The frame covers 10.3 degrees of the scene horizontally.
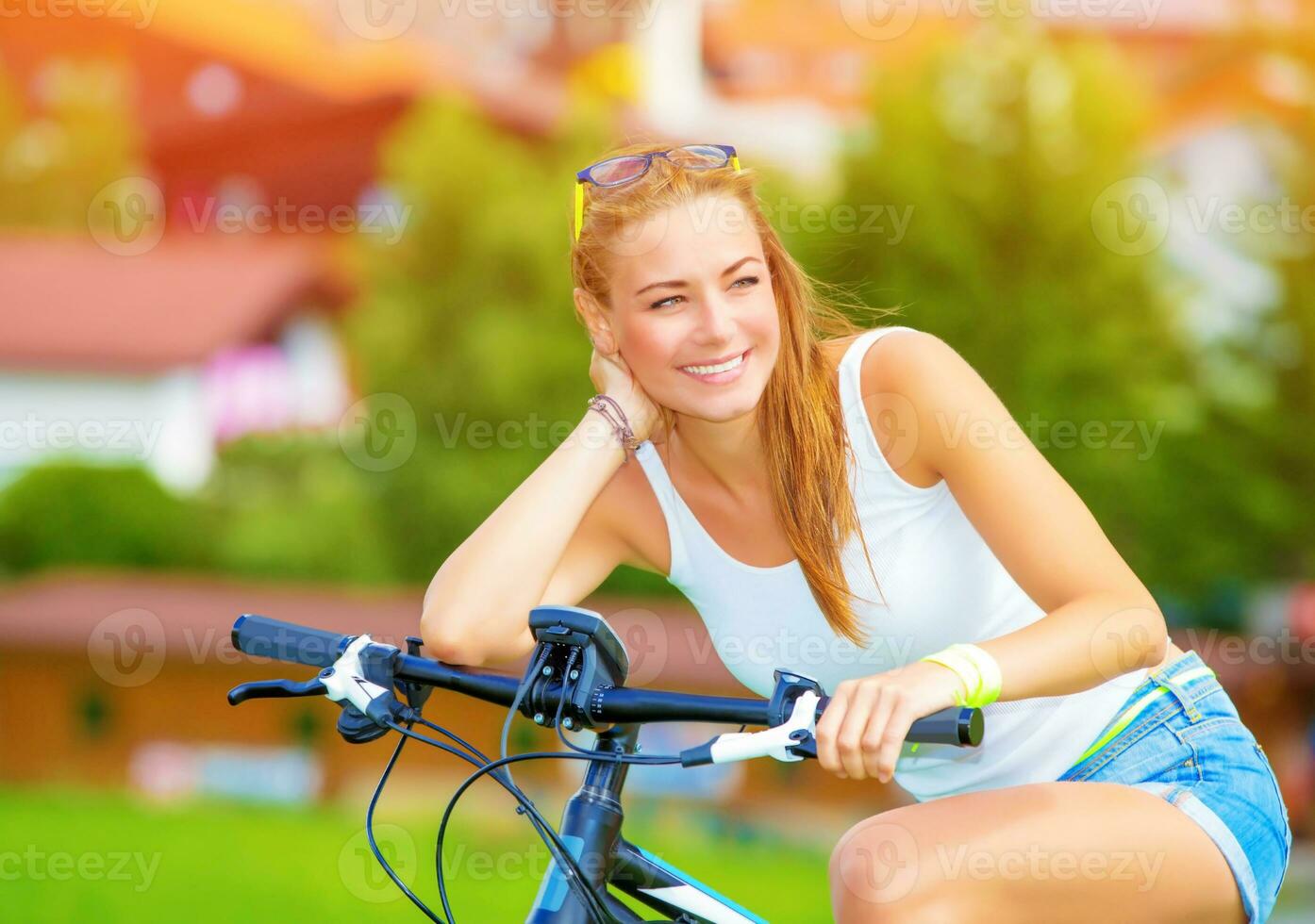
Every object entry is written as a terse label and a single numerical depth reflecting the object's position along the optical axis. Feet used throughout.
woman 17.22
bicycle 17.05
